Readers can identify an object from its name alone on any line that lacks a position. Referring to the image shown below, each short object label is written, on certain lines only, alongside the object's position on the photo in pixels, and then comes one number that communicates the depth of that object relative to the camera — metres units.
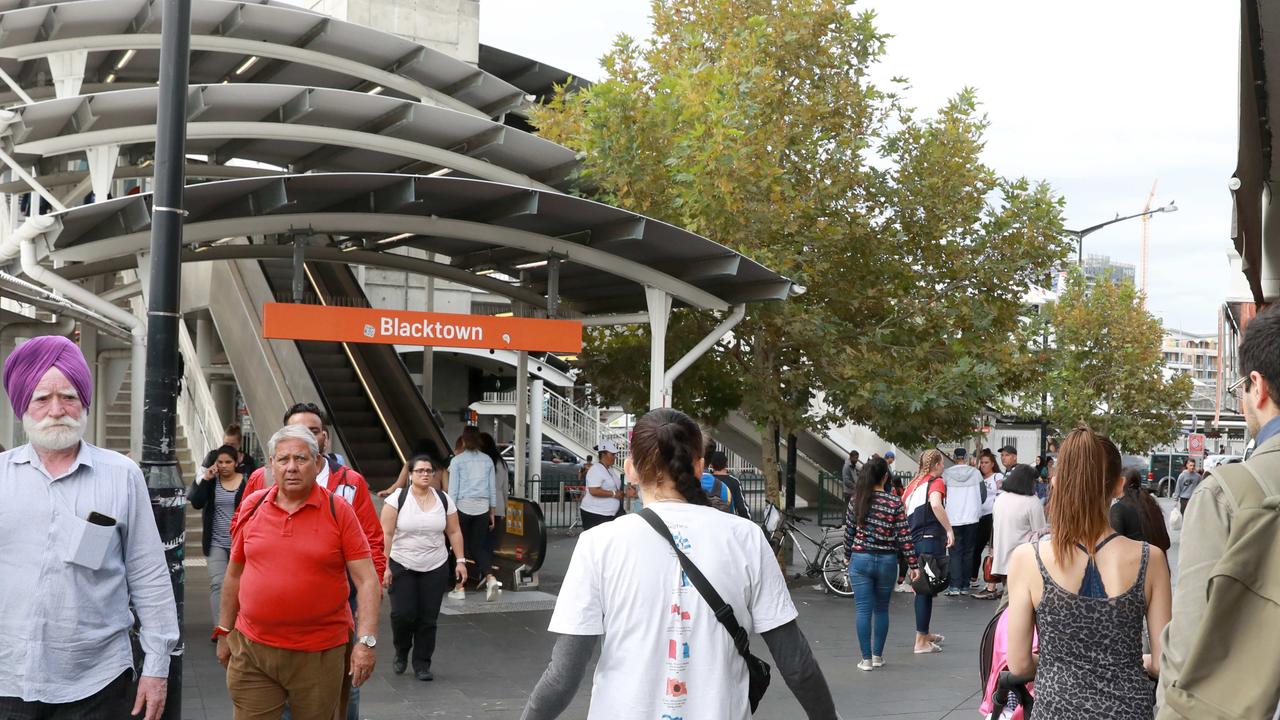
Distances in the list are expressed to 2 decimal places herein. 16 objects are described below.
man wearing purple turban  3.59
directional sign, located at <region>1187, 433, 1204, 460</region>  40.94
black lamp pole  6.46
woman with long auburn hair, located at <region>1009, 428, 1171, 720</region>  4.07
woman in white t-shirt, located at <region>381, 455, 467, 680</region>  9.01
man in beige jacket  2.21
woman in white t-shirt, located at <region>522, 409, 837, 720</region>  3.41
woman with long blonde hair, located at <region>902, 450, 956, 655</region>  12.64
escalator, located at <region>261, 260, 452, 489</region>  18.56
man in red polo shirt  5.20
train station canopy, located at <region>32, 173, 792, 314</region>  10.70
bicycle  14.91
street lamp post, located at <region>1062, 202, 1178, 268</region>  30.50
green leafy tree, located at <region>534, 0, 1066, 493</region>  15.52
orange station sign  11.26
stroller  4.46
